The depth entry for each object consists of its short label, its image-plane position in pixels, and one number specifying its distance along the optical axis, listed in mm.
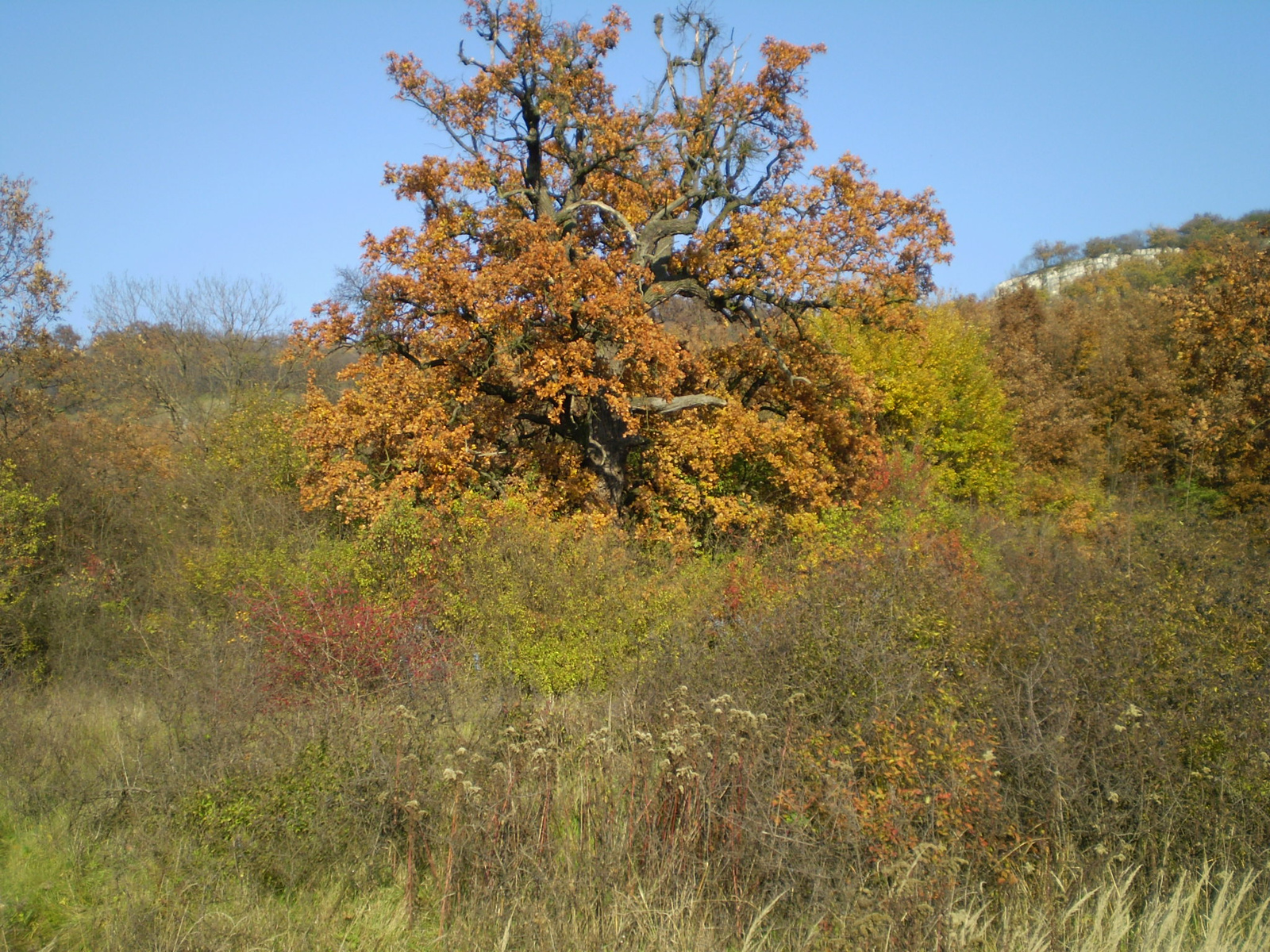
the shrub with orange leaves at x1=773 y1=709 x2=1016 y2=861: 5324
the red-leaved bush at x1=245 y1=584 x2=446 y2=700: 8711
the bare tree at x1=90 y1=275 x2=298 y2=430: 28453
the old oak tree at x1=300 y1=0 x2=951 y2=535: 15383
